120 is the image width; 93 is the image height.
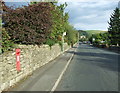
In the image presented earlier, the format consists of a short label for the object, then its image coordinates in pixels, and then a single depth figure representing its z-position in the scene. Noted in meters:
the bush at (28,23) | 11.62
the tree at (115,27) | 50.11
